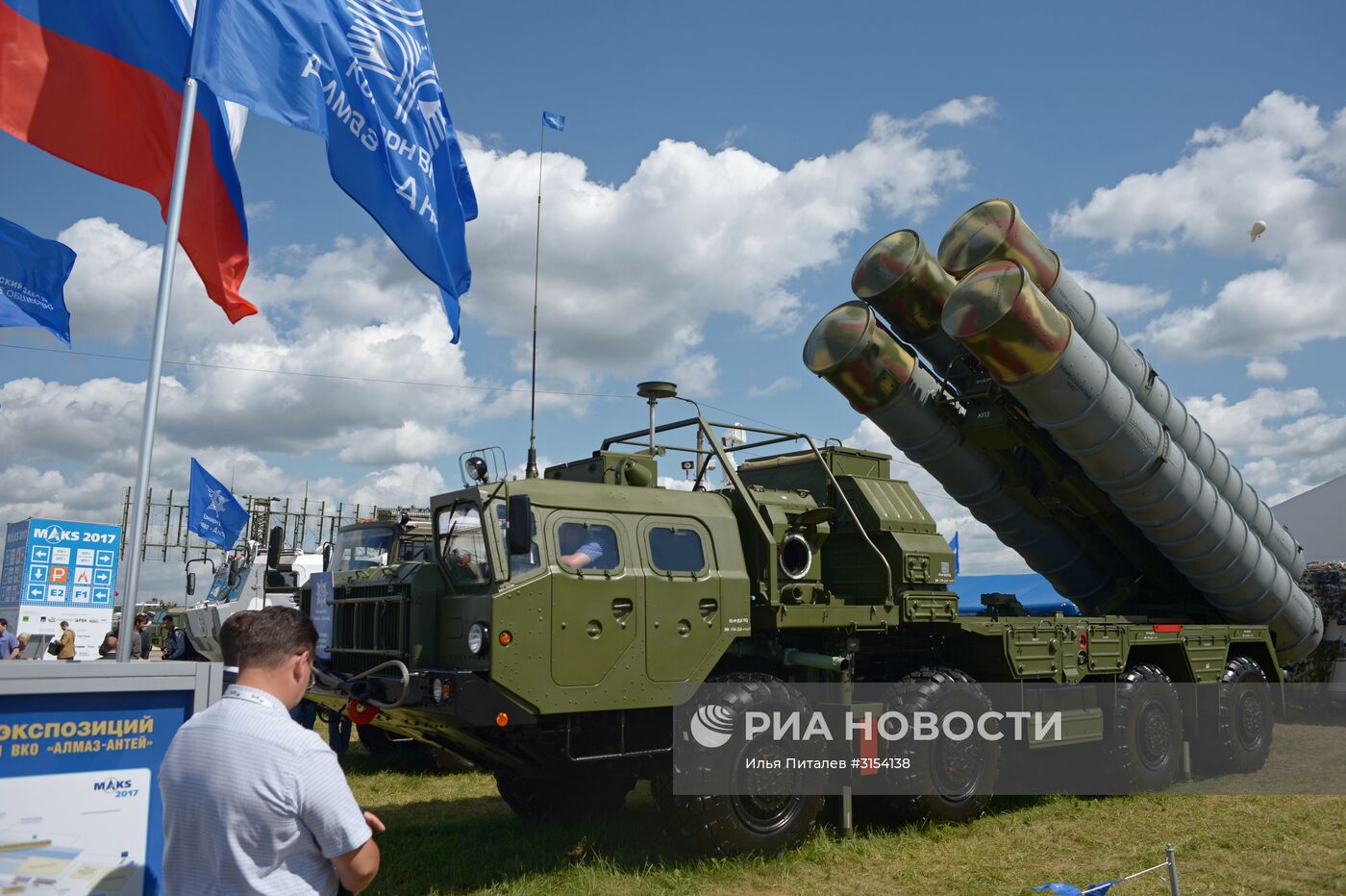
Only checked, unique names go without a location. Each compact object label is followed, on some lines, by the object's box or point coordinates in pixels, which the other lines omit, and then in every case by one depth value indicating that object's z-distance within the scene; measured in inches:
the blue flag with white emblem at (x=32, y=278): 291.6
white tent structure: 824.3
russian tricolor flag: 185.9
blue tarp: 429.9
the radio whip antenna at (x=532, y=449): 290.8
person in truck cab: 248.2
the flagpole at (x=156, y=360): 141.1
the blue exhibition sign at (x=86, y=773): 105.3
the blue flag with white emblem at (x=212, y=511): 707.4
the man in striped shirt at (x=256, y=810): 91.7
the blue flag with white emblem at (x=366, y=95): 188.9
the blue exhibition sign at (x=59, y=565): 626.8
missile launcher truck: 245.8
